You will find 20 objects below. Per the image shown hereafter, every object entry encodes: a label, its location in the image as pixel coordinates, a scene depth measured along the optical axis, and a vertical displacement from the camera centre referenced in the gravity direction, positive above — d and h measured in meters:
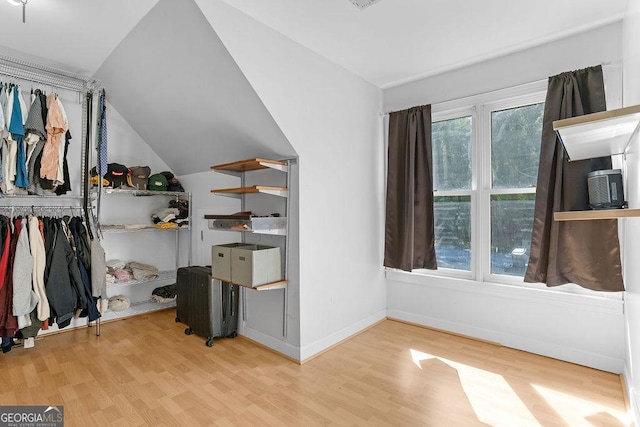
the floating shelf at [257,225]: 2.64 -0.06
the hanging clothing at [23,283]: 2.59 -0.51
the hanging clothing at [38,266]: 2.71 -0.39
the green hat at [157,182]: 3.83 +0.41
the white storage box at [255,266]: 2.61 -0.39
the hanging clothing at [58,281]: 2.80 -0.54
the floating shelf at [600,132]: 1.33 +0.40
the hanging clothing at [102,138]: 3.37 +0.81
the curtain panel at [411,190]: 3.36 +0.27
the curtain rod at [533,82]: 2.46 +1.13
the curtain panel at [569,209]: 2.44 +0.02
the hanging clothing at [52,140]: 2.94 +0.70
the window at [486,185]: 2.94 +0.30
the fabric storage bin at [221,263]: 2.80 -0.39
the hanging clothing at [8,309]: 2.58 -0.70
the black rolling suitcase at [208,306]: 3.03 -0.82
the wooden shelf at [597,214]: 1.23 +0.01
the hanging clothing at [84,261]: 3.04 -0.39
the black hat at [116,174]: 3.51 +0.46
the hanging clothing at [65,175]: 3.10 +0.40
